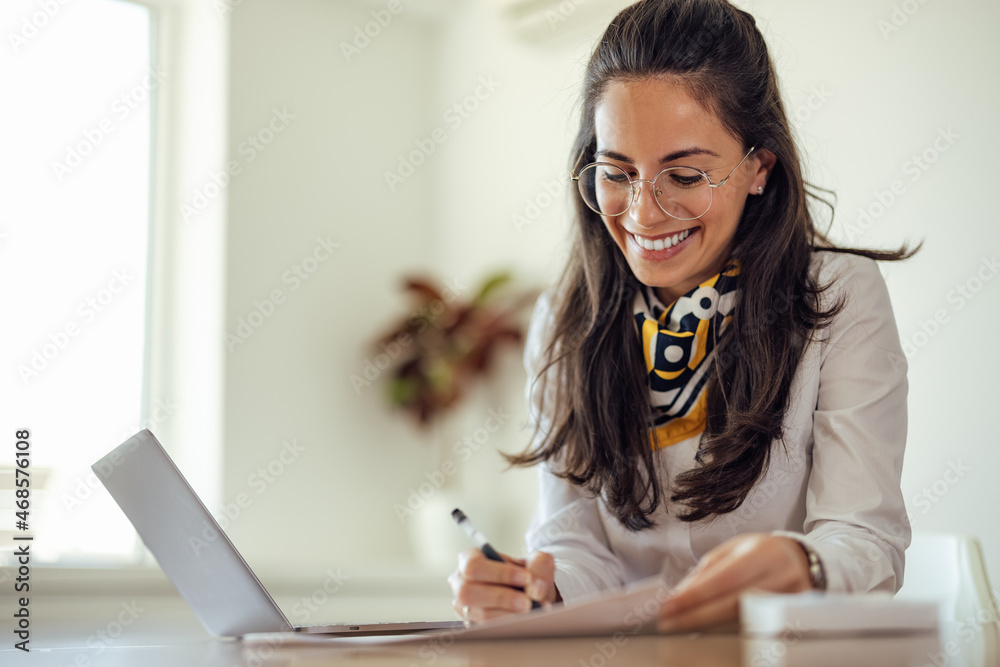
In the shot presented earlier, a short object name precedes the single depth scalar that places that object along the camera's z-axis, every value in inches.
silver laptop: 33.0
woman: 49.9
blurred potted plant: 140.0
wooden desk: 26.0
